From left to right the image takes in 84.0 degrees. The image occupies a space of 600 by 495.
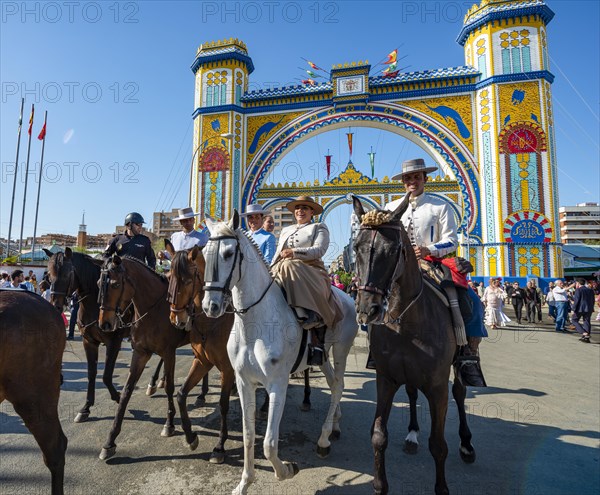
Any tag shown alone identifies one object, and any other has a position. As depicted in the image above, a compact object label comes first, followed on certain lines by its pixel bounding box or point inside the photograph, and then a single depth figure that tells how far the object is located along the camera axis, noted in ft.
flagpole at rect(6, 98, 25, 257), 66.04
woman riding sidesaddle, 10.71
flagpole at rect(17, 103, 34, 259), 62.18
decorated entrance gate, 53.57
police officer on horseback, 18.30
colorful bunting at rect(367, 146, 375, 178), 75.91
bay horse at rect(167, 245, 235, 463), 11.25
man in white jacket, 10.08
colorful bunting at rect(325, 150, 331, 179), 76.95
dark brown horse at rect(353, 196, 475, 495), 7.96
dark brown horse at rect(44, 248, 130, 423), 15.12
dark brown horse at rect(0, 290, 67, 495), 7.91
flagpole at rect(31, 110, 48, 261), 68.45
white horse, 8.64
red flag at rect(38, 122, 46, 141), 67.77
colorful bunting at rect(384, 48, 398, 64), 63.36
